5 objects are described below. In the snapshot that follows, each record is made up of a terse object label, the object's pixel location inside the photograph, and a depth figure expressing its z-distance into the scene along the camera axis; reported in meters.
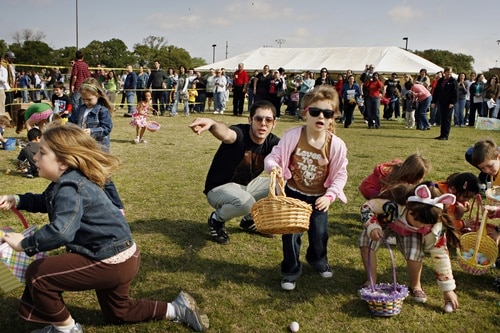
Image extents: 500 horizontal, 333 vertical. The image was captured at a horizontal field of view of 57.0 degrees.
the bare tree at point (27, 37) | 75.31
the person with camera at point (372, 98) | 15.70
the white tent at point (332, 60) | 33.19
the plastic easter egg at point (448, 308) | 3.40
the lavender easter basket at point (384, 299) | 3.21
